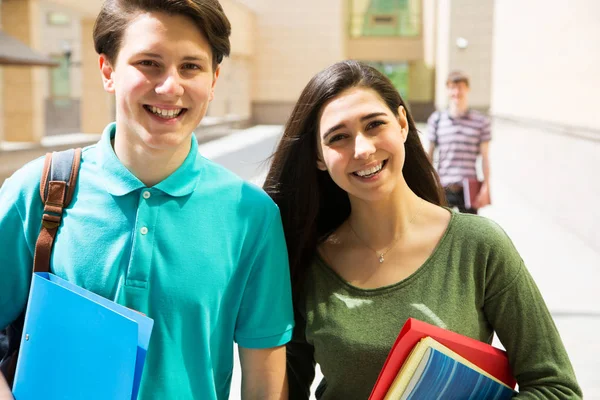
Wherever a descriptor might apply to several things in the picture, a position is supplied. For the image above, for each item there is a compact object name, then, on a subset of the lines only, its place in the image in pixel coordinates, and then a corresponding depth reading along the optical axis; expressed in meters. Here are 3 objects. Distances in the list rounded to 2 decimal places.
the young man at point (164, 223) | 1.87
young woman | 2.01
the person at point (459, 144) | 7.61
